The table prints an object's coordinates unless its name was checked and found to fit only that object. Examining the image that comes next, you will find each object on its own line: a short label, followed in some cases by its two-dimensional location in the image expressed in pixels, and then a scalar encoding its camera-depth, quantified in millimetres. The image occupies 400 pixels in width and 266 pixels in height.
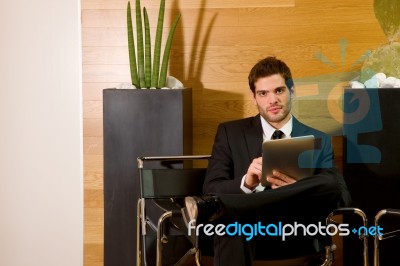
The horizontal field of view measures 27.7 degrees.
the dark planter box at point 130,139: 3965
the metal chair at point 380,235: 2978
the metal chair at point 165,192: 3705
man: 2820
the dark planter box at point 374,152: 3893
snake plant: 4004
